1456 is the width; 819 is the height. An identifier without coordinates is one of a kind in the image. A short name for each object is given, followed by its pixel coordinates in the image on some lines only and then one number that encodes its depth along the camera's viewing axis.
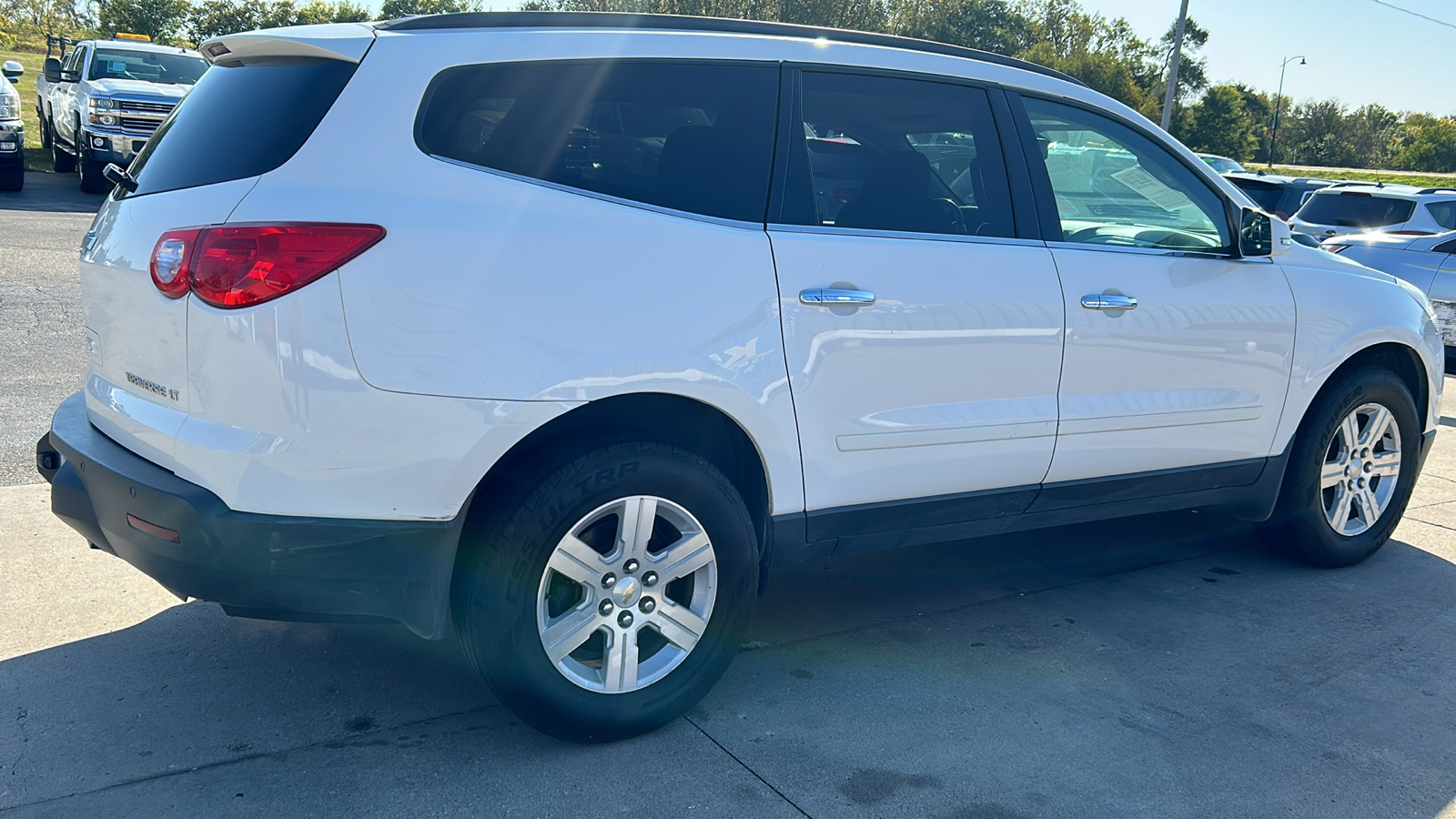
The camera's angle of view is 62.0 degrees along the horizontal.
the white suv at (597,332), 2.76
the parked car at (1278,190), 14.88
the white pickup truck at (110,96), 15.16
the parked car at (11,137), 14.26
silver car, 10.32
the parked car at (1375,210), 12.76
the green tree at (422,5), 41.19
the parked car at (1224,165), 23.58
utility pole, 28.44
